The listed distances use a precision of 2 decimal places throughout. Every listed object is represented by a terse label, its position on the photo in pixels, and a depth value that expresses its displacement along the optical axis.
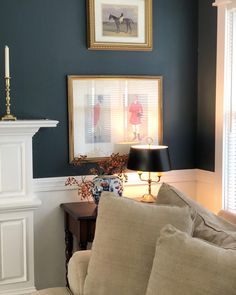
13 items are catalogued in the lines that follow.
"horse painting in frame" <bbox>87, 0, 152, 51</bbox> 2.72
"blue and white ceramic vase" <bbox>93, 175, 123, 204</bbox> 2.55
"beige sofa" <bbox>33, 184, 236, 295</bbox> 1.56
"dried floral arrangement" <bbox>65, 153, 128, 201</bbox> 2.68
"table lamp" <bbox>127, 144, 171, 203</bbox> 2.56
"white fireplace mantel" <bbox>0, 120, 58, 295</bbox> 2.43
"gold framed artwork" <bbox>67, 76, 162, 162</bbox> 2.73
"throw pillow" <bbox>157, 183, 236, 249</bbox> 1.51
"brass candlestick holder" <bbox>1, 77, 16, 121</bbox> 2.40
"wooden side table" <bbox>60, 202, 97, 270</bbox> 2.42
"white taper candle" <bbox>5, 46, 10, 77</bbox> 2.39
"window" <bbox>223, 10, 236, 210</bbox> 2.66
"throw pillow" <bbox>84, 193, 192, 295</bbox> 1.48
